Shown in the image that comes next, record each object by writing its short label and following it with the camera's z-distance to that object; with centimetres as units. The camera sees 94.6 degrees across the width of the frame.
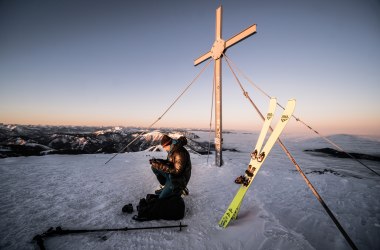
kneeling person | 386
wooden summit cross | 741
